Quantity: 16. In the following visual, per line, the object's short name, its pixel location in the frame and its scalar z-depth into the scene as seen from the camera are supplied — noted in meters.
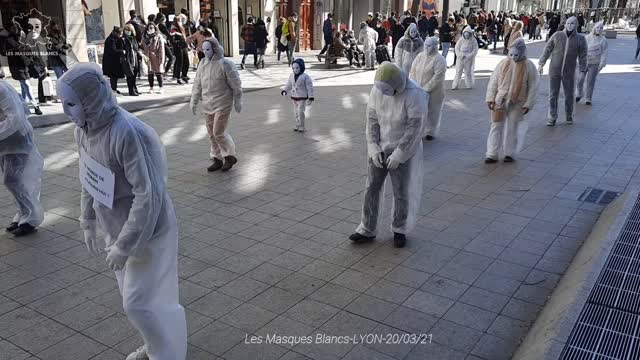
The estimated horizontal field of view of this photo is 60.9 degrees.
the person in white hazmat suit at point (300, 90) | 9.95
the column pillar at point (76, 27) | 16.02
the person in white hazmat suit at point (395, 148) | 4.90
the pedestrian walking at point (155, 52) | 13.97
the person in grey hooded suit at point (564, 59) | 10.34
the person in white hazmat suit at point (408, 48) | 12.16
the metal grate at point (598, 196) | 6.64
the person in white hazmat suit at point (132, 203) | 2.84
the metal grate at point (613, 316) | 3.24
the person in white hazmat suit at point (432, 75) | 9.20
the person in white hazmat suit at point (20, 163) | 5.05
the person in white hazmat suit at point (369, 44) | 19.80
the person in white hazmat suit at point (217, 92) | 7.33
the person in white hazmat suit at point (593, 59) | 12.66
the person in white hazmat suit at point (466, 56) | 15.37
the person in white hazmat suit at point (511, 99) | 7.77
